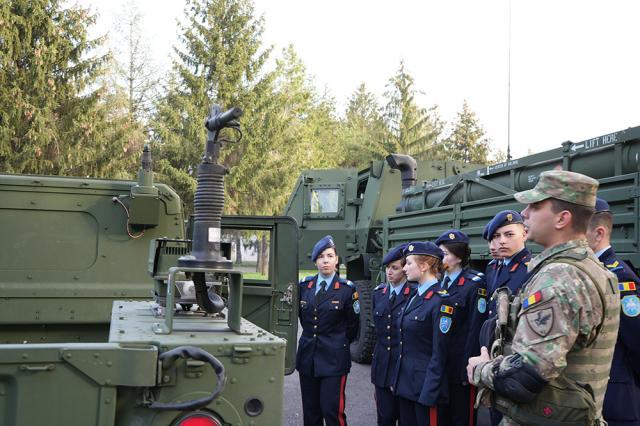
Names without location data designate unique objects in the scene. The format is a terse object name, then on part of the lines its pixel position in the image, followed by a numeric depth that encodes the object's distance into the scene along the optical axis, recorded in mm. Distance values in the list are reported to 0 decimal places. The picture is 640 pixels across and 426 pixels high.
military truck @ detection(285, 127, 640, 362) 4523
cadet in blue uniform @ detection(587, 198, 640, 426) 3482
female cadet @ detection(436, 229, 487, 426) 4637
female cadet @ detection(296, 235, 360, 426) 4957
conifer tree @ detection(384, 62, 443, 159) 31047
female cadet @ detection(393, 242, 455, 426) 4367
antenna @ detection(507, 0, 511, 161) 7477
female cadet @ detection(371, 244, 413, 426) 4777
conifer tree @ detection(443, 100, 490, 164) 32219
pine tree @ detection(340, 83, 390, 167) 30795
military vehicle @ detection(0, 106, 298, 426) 2514
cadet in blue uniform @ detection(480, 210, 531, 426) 4516
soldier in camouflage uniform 2521
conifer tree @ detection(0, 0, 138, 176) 16000
